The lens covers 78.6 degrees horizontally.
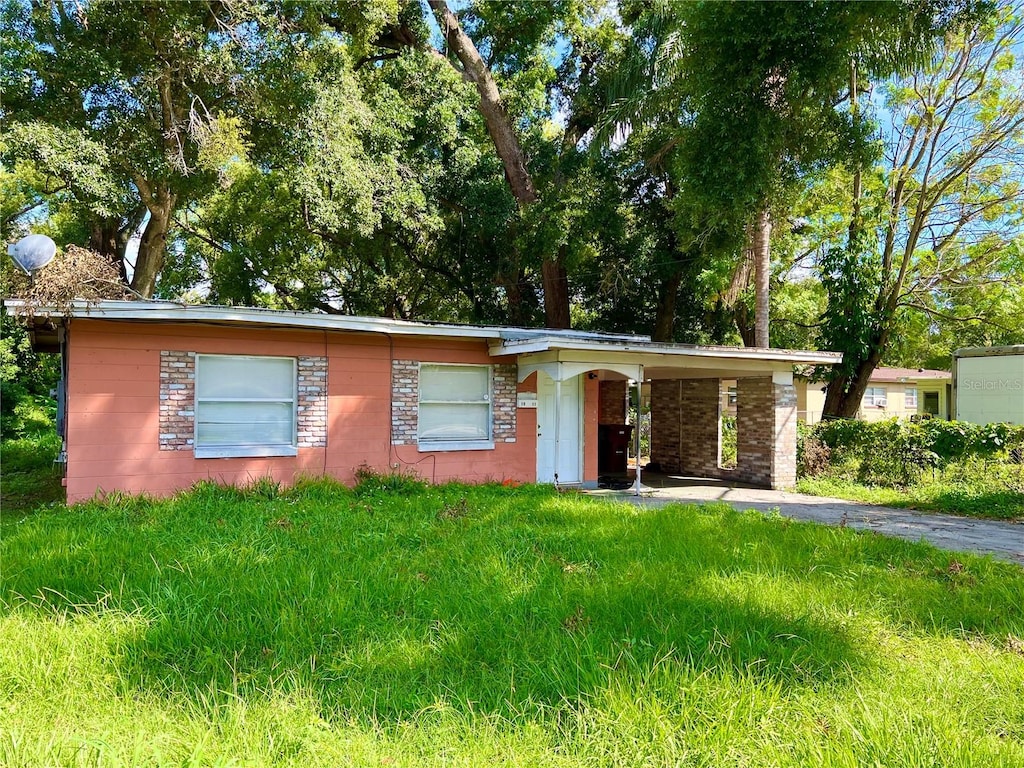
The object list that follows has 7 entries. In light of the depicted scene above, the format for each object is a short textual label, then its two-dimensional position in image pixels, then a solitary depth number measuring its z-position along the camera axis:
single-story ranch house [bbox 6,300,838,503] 8.20
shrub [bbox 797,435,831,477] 13.33
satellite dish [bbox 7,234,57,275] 7.24
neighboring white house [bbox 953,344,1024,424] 13.88
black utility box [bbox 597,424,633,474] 13.29
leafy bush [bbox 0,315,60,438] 18.89
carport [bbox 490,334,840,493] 10.49
